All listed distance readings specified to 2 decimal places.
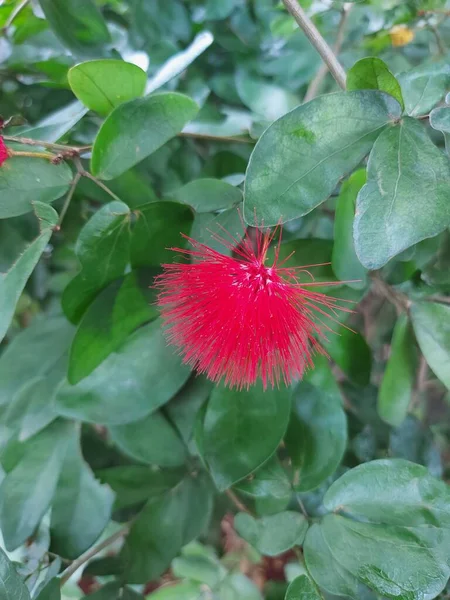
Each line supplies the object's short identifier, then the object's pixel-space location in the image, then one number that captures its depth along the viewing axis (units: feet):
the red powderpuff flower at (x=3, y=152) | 0.38
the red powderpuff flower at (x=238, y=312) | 0.41
